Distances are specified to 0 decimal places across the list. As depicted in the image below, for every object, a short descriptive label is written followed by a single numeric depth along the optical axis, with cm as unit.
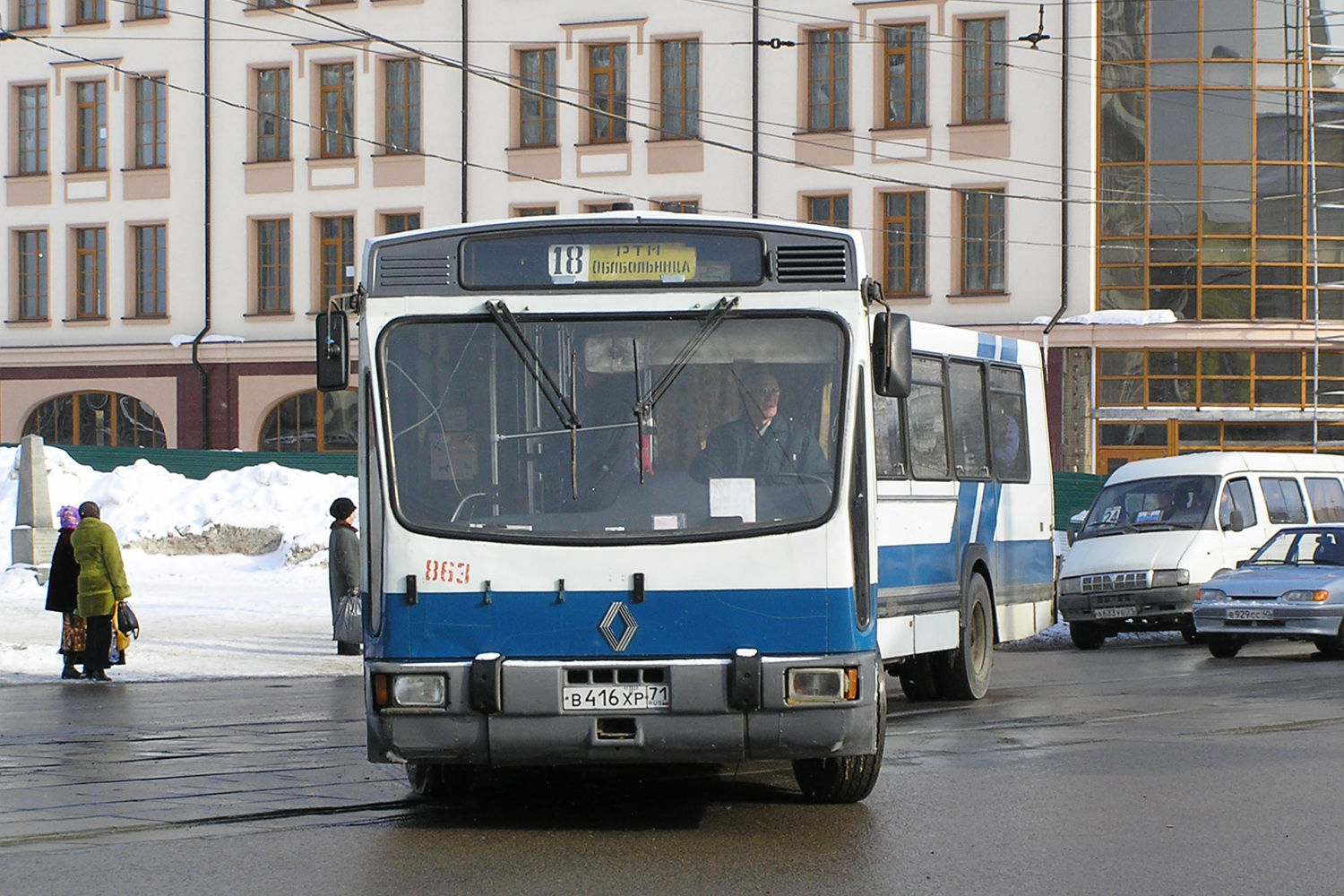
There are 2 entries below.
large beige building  4212
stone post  3052
